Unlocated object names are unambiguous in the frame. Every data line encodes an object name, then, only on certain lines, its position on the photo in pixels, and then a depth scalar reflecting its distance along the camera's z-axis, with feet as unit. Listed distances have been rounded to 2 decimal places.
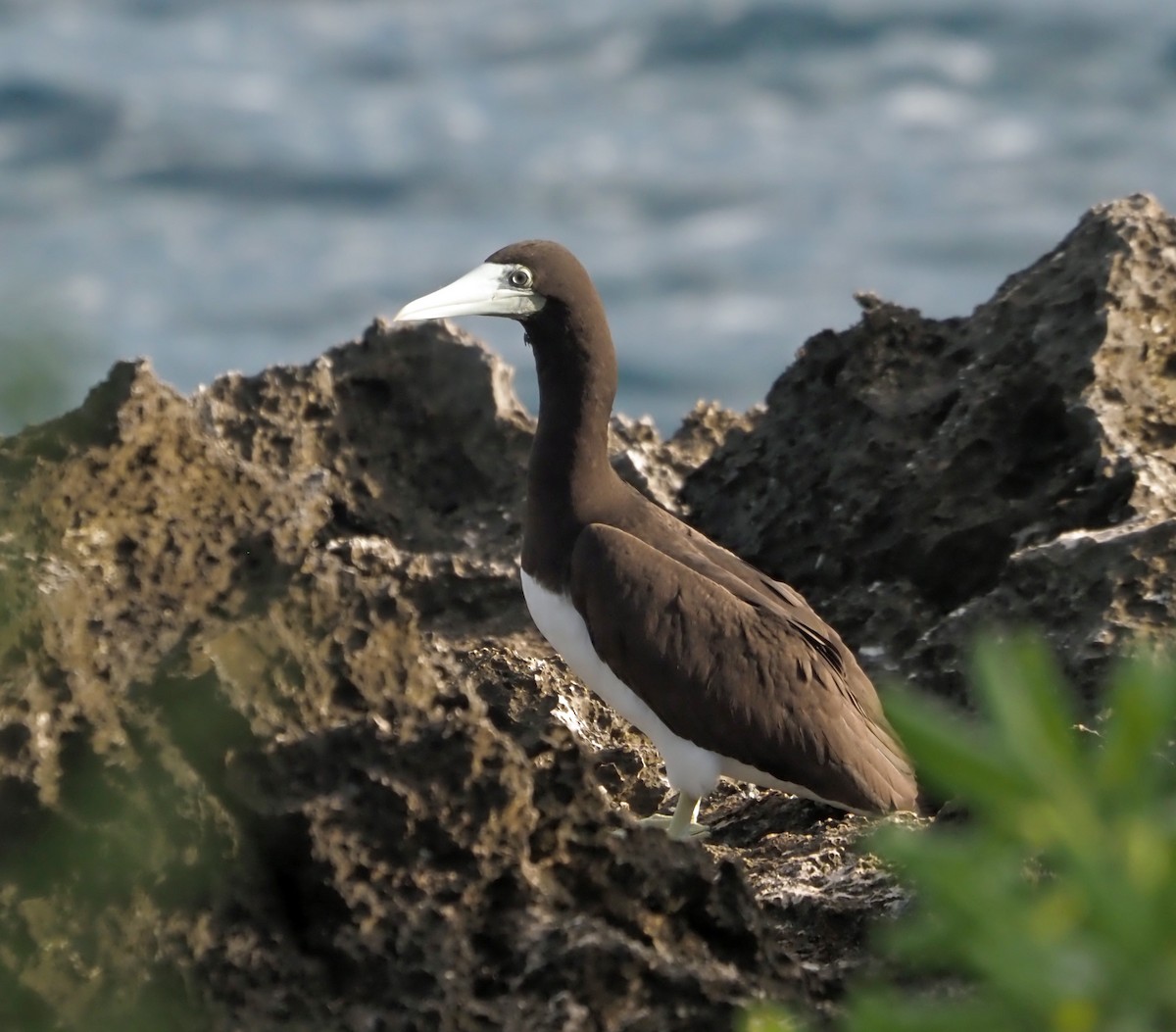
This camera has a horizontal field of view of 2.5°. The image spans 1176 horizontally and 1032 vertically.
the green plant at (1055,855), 32.34
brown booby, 70.50
